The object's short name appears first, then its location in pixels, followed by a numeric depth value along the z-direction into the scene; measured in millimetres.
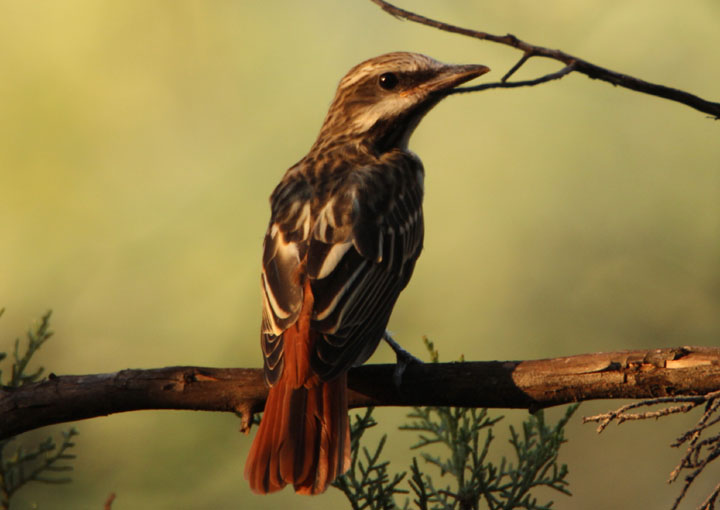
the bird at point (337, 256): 6465
